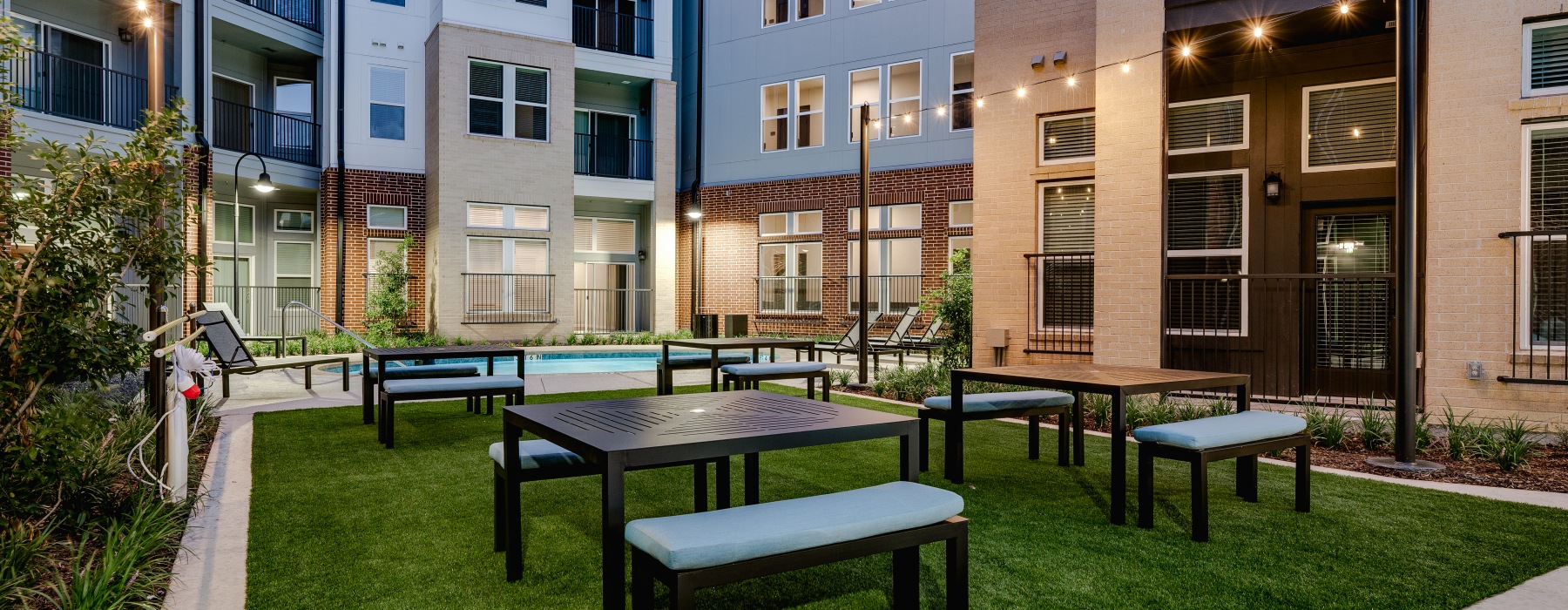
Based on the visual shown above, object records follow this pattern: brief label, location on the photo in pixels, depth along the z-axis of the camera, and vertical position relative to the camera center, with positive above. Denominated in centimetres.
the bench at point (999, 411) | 487 -67
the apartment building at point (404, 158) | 1694 +298
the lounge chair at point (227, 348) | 769 -44
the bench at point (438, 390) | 575 -62
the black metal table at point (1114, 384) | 397 -44
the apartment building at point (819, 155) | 1758 +328
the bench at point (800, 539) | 214 -65
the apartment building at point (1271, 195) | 661 +102
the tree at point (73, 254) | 311 +19
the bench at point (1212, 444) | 370 -66
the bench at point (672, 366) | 807 -64
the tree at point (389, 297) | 1652 +7
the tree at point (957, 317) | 989 -19
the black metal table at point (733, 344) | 805 -43
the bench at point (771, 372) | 752 -65
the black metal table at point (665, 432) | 238 -44
